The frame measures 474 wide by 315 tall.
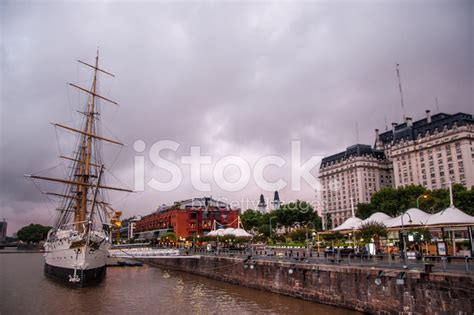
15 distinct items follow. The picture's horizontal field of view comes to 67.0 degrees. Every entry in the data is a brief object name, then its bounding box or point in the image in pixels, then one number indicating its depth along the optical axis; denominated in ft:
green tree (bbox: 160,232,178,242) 339.36
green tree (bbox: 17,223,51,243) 644.69
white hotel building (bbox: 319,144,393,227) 526.16
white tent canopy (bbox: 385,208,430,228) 100.42
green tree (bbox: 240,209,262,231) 403.75
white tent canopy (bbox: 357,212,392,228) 118.83
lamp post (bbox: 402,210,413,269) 70.60
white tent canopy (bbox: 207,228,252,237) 178.29
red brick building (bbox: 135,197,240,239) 394.73
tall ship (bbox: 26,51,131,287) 143.33
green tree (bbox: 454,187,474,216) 219.00
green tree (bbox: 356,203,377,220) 290.35
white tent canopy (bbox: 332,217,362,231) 123.57
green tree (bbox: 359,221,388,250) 110.83
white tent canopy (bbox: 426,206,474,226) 90.63
